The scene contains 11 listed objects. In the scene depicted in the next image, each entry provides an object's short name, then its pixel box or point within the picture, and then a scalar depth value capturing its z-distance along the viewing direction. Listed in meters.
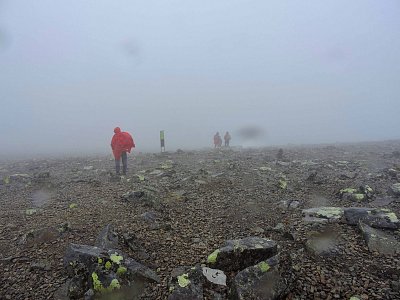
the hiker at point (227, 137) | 37.59
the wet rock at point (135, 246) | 6.88
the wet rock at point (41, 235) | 7.65
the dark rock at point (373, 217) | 7.19
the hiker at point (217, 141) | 37.16
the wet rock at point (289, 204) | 9.40
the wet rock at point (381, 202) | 9.08
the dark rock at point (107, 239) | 6.93
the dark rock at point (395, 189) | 9.83
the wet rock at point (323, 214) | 7.88
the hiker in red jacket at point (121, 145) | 15.30
